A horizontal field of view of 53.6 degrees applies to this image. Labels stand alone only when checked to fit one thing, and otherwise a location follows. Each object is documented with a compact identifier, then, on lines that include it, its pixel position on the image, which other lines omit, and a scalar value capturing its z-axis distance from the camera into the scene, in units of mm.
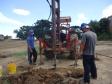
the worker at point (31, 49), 5388
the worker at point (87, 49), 3617
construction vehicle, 5512
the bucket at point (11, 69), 4512
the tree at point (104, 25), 15458
